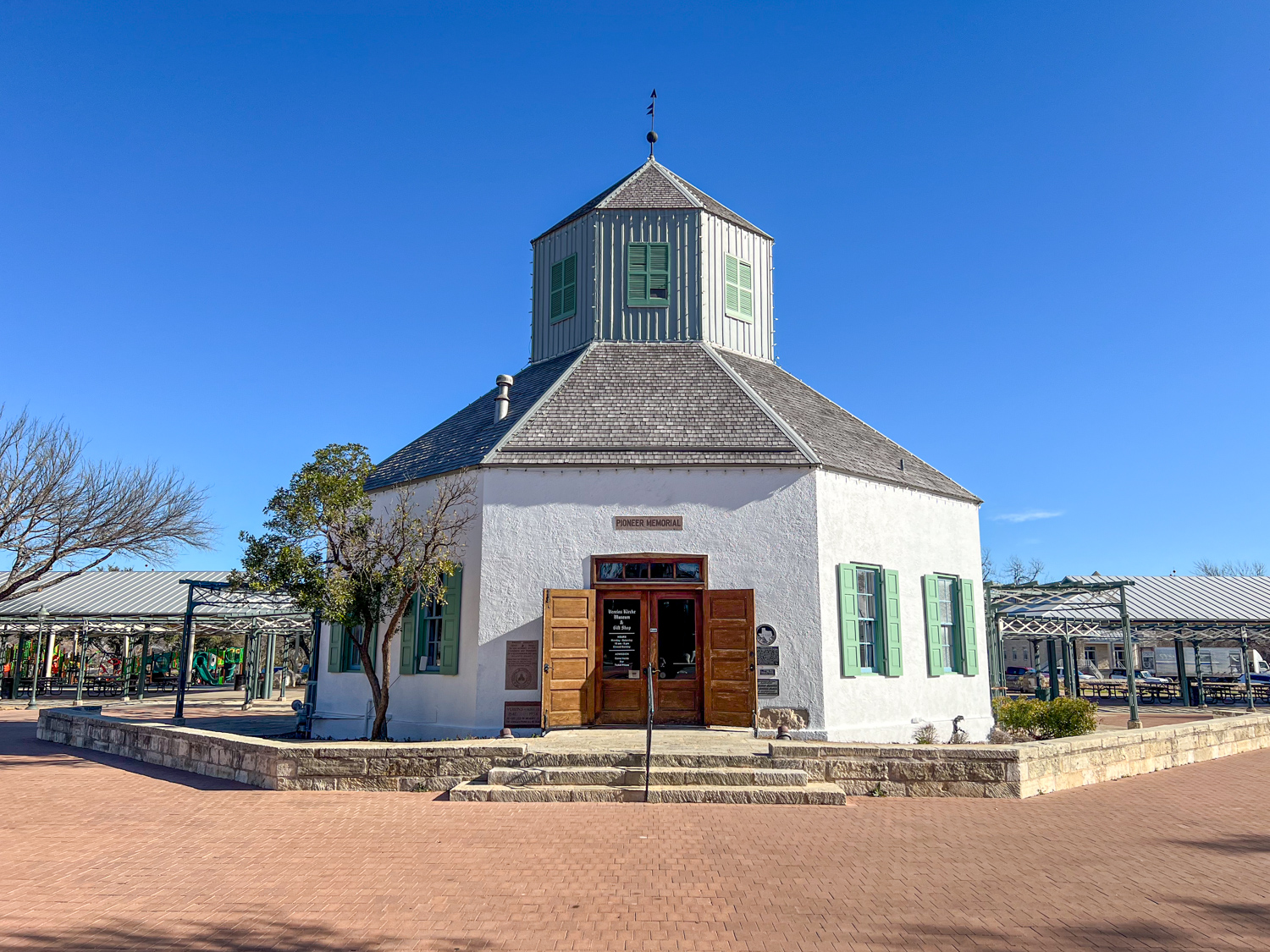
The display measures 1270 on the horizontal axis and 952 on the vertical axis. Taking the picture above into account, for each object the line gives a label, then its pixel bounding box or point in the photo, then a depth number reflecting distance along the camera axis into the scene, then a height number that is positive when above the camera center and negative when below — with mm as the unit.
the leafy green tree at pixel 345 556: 12539 +1208
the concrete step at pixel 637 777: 10258 -1585
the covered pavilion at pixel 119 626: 26297 +400
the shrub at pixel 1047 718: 13359 -1155
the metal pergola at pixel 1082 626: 17500 +469
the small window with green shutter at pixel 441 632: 14062 +131
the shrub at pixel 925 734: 13695 -1460
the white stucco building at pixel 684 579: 13359 +1000
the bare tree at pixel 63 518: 23672 +3466
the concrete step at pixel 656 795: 9984 -1749
